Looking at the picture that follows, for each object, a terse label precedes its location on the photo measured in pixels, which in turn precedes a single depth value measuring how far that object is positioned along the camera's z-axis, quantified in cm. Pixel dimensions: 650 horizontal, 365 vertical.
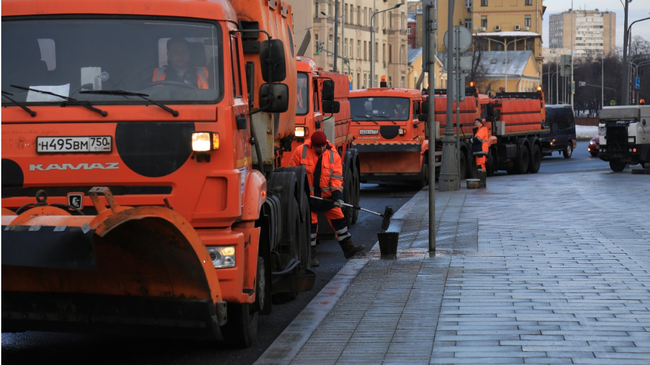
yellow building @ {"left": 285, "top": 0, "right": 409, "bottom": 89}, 8556
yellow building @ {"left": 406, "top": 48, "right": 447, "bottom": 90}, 11595
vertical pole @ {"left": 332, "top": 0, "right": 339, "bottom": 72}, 5113
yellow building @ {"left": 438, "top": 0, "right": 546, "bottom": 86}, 14362
